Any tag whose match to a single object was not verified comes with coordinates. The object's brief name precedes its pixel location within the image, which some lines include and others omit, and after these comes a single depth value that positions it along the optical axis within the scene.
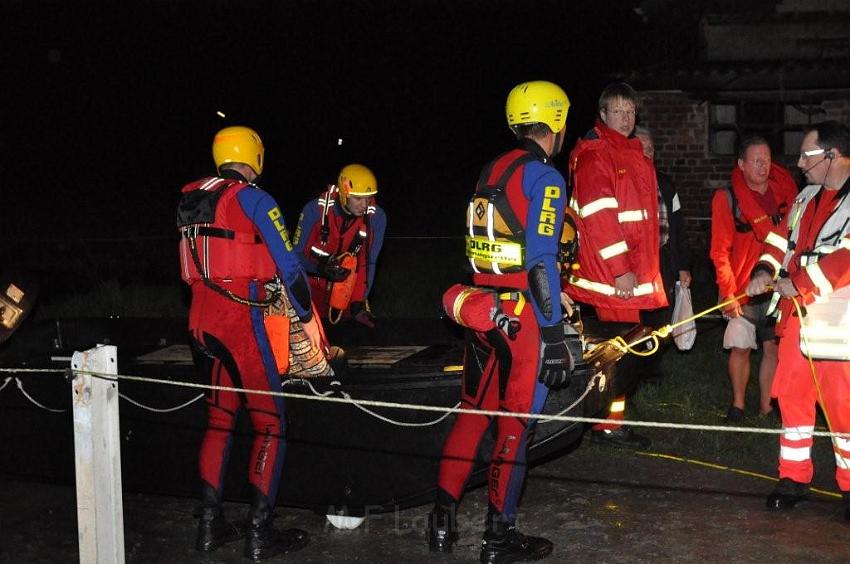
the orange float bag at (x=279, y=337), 5.50
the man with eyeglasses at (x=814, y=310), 5.39
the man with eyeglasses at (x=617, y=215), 6.09
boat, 5.17
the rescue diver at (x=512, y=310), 4.71
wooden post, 4.18
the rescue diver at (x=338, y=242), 7.86
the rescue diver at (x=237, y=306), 5.11
